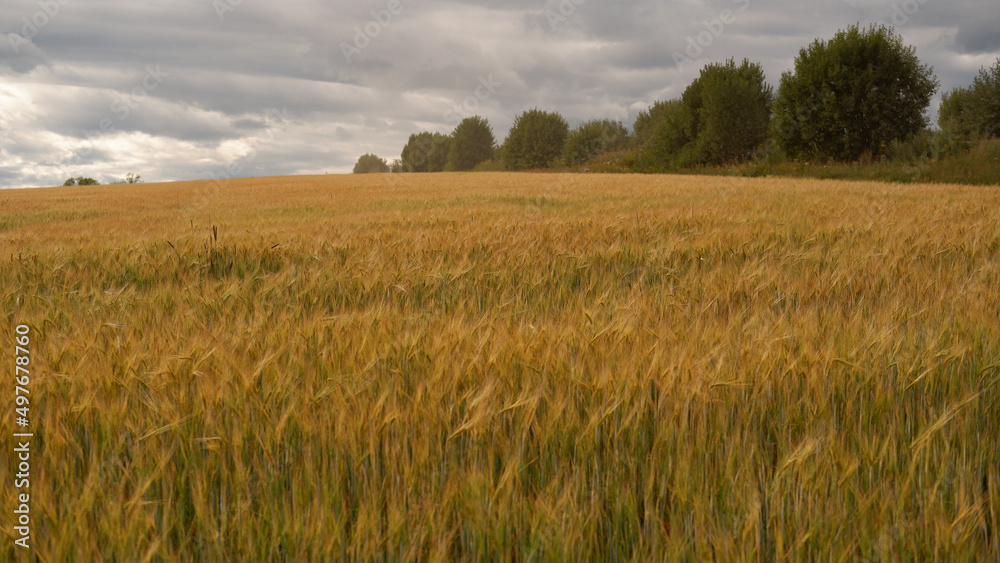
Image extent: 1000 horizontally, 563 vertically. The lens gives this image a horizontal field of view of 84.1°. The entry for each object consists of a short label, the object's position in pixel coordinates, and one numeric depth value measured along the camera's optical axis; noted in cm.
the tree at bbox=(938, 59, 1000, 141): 3853
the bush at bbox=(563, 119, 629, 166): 5712
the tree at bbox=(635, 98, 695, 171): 4081
